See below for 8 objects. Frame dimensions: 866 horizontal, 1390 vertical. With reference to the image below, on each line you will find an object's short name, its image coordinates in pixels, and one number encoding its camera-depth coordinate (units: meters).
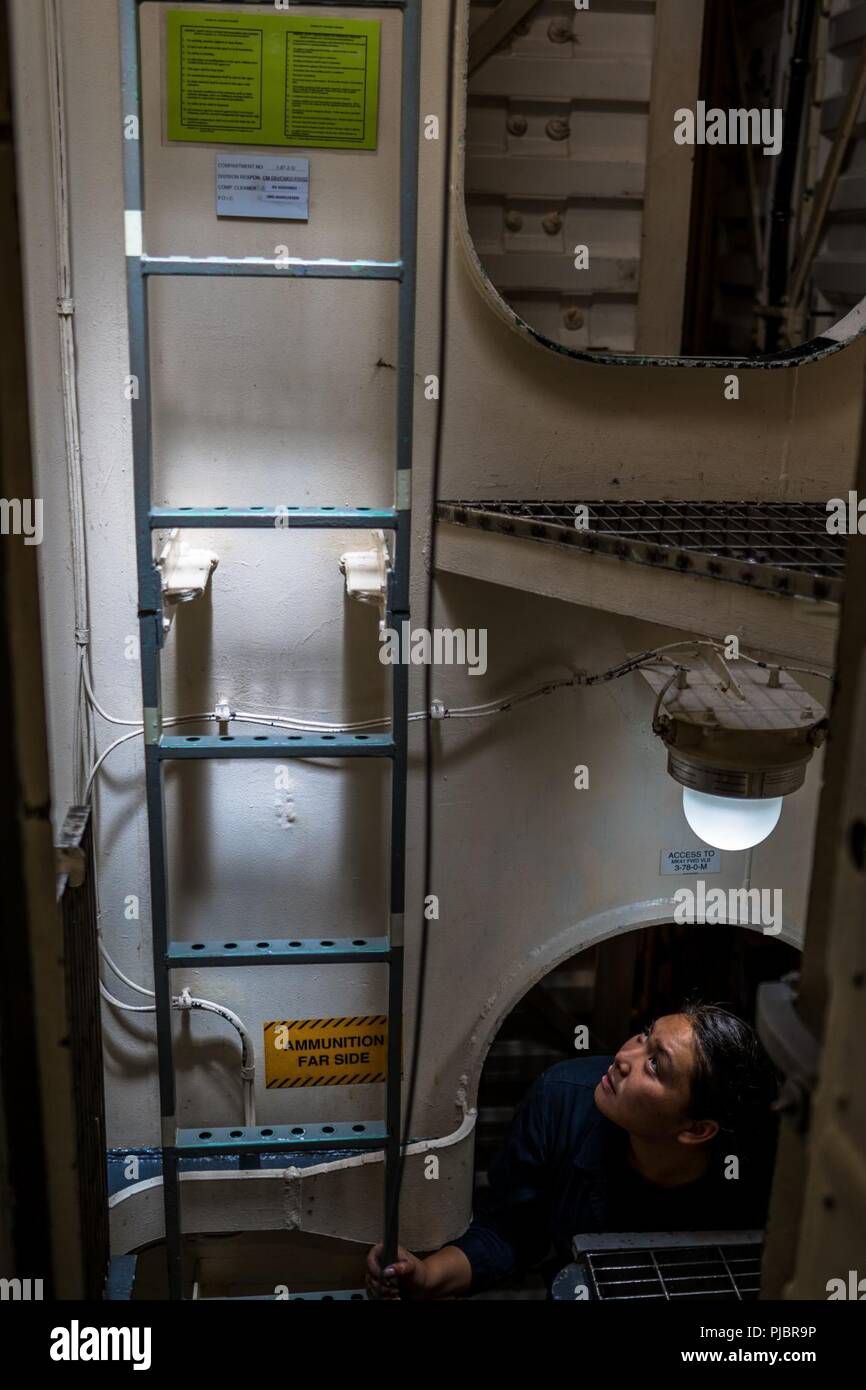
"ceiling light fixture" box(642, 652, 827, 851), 2.12
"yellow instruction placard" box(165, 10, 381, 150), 2.07
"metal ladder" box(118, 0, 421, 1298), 1.98
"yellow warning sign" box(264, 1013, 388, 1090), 2.57
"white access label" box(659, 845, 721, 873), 2.62
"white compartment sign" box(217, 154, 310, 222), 2.14
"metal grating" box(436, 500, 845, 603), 1.65
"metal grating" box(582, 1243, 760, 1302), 1.74
